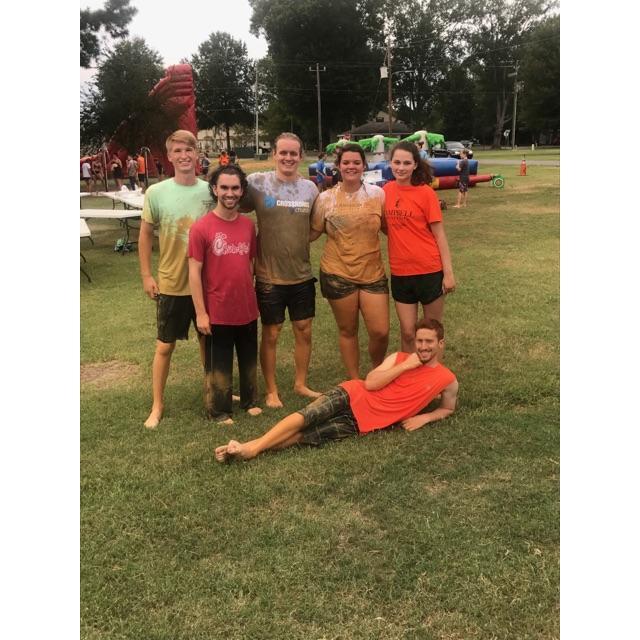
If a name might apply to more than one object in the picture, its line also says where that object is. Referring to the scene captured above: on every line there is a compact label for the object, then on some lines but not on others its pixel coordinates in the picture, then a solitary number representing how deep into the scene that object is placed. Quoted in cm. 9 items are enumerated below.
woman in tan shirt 341
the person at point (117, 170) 1298
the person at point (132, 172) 1406
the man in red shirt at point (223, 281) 314
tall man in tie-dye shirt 324
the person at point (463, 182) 1315
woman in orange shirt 338
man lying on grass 304
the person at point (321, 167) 1615
